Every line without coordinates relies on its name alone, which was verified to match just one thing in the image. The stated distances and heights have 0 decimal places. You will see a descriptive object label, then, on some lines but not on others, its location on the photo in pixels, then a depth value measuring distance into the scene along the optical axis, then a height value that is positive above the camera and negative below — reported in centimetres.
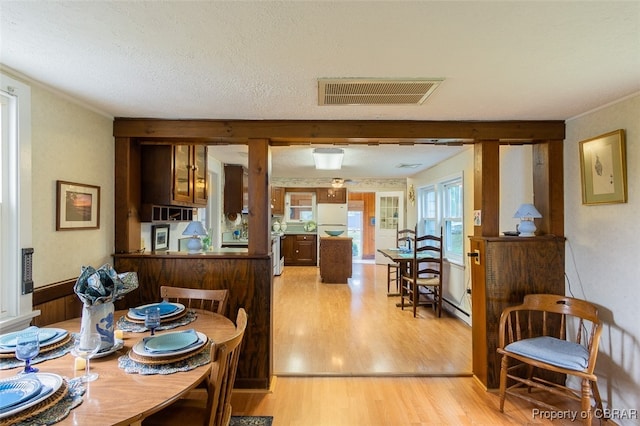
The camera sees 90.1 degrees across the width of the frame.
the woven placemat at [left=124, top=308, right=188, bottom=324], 186 -60
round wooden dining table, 103 -64
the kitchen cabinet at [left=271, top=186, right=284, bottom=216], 791 +40
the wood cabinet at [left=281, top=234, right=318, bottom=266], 812 -84
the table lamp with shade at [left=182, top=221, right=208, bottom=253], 288 -16
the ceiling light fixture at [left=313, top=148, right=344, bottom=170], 402 +78
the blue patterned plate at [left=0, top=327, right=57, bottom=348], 145 -57
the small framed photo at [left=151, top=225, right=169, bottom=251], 309 -21
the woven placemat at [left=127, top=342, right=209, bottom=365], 135 -61
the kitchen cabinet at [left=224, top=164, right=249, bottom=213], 529 +52
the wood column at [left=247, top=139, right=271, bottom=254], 256 +18
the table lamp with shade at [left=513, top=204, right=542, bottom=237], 254 -3
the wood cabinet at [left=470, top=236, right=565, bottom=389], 252 -48
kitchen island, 629 -84
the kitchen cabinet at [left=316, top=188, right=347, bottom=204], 808 +53
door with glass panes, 820 -9
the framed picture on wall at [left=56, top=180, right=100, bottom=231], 205 +8
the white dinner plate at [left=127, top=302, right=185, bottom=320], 188 -58
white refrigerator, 810 +2
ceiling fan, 642 +68
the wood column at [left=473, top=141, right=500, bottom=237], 260 +23
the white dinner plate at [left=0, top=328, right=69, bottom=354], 139 -58
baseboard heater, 403 -125
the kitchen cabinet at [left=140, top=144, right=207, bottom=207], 279 +38
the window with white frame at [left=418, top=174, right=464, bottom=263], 441 +3
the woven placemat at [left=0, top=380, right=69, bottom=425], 96 -61
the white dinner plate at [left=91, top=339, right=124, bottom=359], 142 -61
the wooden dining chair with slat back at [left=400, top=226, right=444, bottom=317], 434 -93
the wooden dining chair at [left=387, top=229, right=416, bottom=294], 526 -102
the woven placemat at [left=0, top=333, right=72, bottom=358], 138 -60
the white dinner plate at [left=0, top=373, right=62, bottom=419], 97 -59
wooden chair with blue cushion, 199 -91
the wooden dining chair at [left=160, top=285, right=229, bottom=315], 221 -55
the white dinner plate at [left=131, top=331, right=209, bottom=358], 136 -59
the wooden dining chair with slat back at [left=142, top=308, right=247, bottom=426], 128 -79
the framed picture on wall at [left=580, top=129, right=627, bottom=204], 209 +31
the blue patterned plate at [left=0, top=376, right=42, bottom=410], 102 -58
